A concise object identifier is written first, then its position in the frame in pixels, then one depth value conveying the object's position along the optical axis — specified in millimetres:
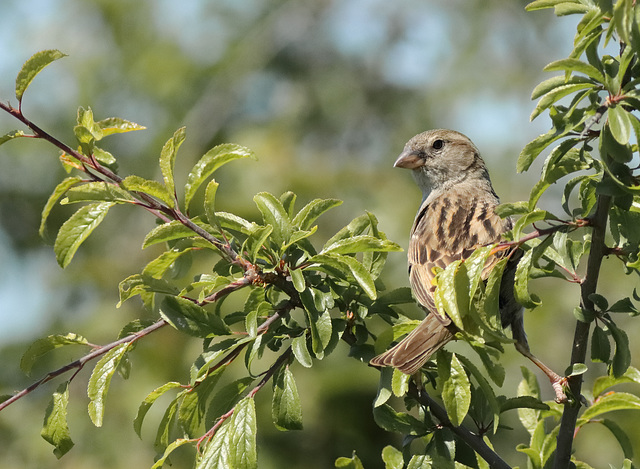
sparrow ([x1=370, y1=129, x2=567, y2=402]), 4723
